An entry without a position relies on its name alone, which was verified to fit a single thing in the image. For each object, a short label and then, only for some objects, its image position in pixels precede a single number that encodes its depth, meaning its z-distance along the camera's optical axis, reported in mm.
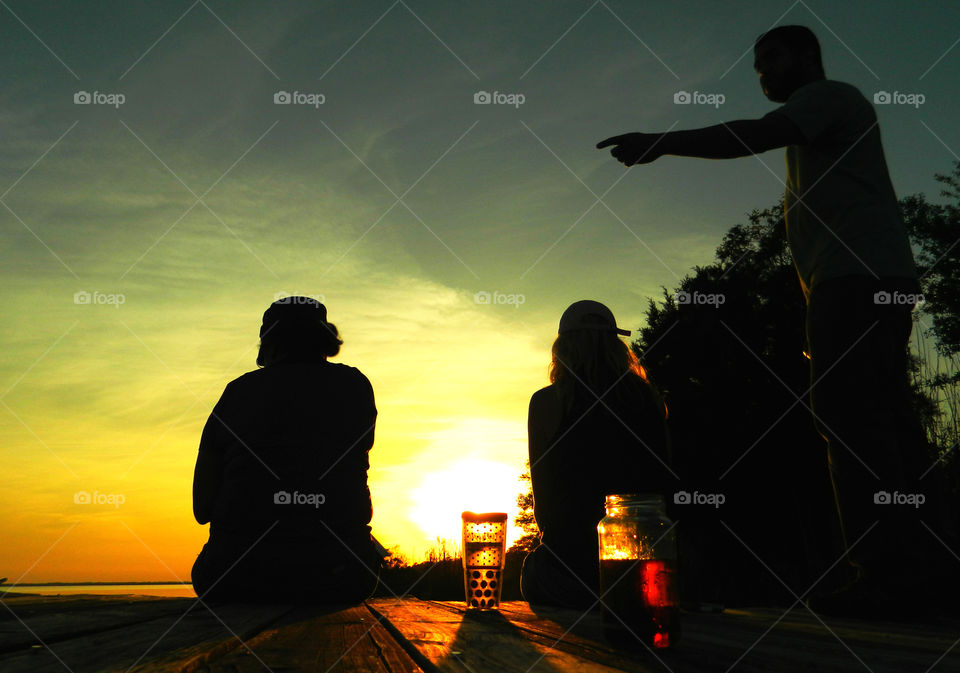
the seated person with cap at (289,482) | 3459
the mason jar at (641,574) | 1428
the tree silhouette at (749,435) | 22906
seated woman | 3402
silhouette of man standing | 2494
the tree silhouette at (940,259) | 24047
